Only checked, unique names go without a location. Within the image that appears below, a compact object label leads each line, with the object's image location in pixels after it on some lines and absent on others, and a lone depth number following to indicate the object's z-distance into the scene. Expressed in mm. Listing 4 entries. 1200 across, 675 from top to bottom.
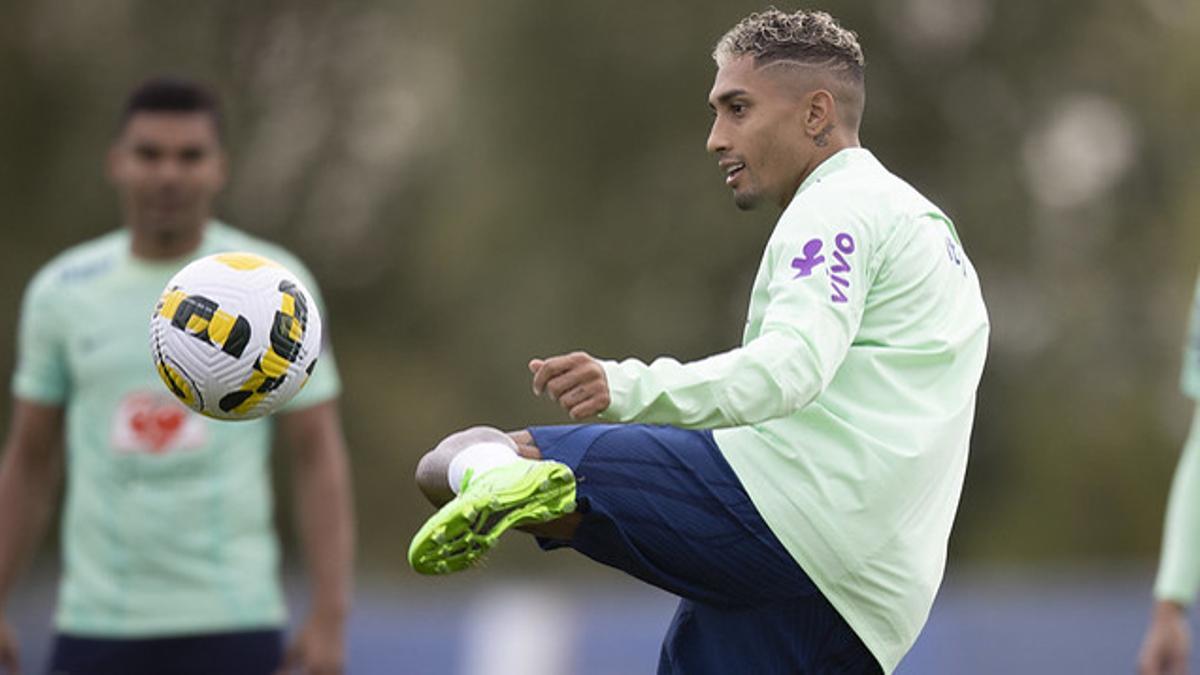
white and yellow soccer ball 11531
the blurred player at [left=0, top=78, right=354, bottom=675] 15102
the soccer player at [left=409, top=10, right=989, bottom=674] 10898
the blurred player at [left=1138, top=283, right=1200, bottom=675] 14680
